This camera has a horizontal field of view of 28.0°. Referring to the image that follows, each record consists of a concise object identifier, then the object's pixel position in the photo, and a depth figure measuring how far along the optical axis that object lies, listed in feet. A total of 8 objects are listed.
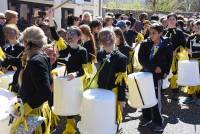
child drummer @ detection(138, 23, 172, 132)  20.26
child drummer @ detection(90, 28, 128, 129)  16.47
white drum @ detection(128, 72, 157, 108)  18.66
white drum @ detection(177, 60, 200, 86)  25.26
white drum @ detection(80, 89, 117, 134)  14.84
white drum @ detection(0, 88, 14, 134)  12.56
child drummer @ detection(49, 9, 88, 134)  18.22
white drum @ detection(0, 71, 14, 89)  17.54
